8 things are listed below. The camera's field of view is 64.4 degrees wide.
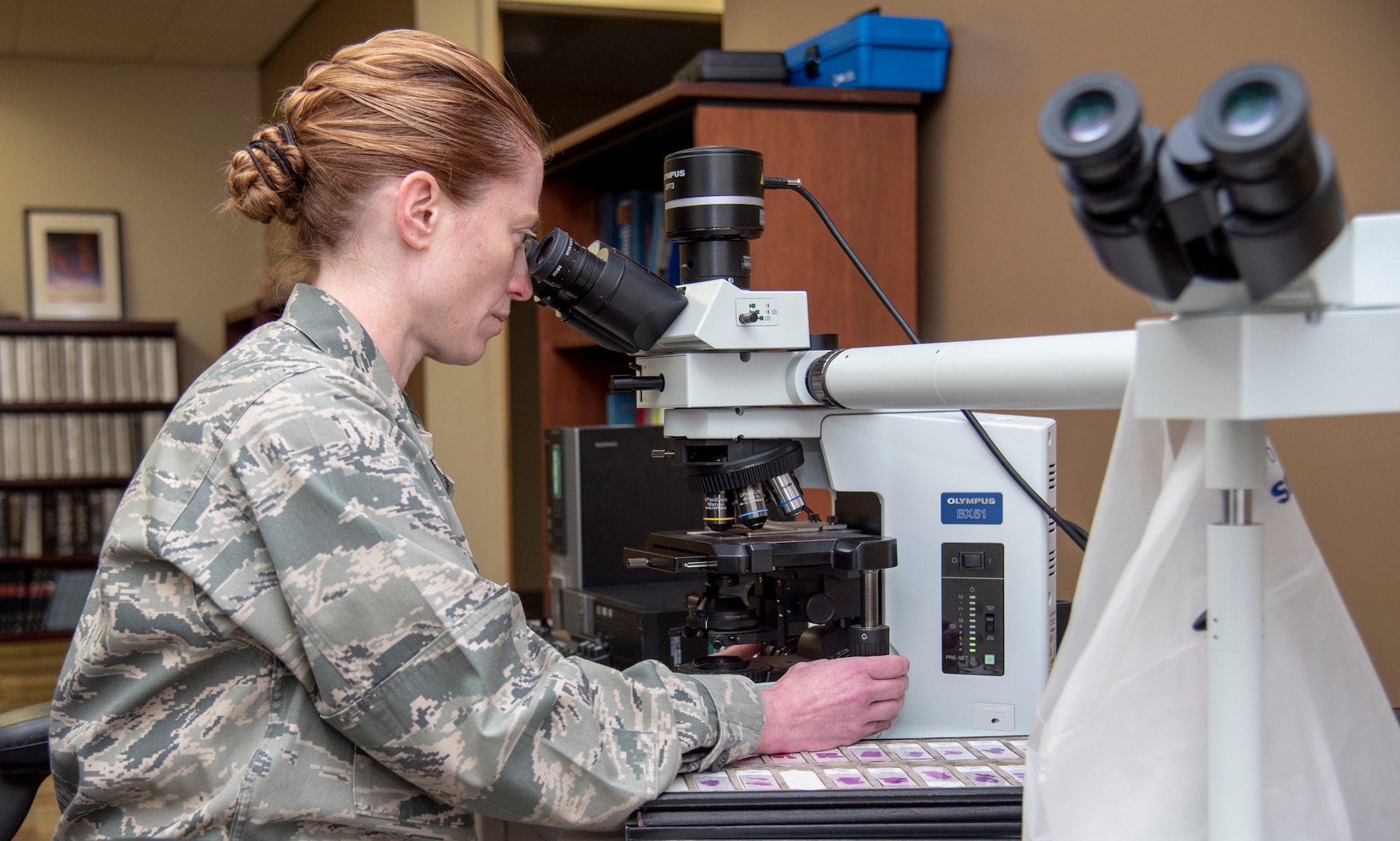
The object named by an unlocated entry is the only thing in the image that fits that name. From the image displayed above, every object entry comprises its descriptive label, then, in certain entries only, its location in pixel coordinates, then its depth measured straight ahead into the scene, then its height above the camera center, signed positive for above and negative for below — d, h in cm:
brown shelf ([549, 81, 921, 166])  175 +49
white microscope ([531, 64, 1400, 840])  102 -6
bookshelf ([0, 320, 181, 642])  468 -15
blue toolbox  179 +56
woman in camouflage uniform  81 -19
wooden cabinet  178 +38
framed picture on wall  495 +66
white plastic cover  63 -18
